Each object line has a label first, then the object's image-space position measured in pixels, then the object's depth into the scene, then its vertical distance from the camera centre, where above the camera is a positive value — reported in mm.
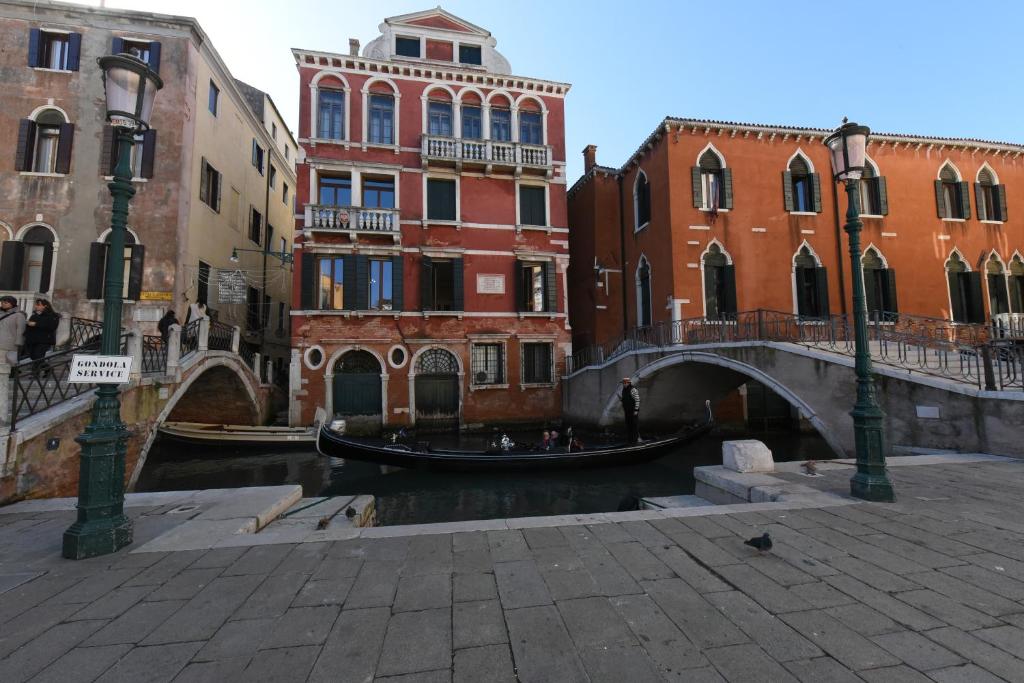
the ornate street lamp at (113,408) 3201 -163
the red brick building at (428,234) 14938 +5243
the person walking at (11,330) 6584 +876
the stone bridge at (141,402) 5652 -311
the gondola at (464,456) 9250 -1527
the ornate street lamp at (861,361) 4256 +196
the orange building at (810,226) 14047 +5102
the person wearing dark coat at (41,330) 7496 +992
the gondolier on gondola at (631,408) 10375 -606
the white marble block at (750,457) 5348 -913
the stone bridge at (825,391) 6535 -216
